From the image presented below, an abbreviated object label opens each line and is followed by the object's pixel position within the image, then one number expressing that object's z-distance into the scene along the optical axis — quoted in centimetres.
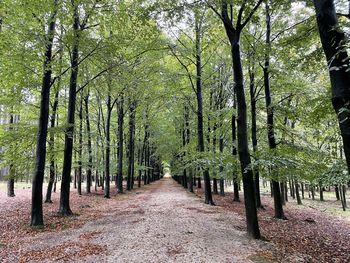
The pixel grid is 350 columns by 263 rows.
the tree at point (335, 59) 396
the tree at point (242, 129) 837
